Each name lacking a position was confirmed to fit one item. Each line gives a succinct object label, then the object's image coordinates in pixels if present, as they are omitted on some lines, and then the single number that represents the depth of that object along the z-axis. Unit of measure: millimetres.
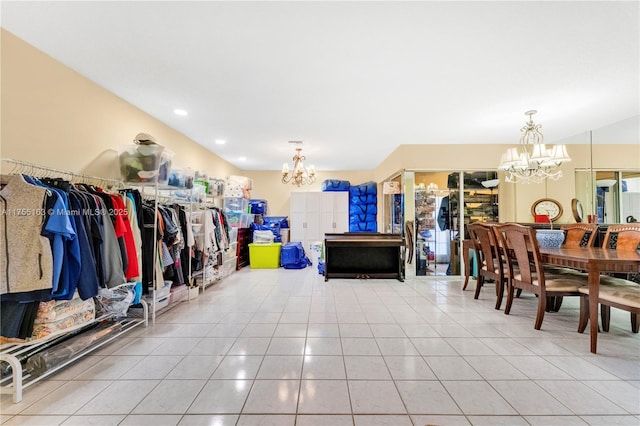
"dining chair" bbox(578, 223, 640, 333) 2270
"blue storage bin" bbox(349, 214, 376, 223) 7660
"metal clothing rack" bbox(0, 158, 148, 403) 1747
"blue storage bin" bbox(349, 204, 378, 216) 7652
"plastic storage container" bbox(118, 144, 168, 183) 3059
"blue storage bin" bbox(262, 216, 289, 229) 7375
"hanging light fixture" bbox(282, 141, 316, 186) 5305
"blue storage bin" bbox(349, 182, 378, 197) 7668
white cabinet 7660
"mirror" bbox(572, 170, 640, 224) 4371
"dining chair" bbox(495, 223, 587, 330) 2791
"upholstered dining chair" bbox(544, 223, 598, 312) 3643
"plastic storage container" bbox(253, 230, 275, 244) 6512
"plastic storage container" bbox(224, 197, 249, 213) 5867
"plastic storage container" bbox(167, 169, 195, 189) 3625
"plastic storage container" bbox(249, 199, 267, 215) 7215
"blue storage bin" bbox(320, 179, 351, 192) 7676
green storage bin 6352
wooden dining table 2312
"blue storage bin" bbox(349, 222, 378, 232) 7691
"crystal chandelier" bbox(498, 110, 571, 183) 3572
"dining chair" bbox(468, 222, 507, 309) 3455
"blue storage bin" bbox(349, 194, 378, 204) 7672
